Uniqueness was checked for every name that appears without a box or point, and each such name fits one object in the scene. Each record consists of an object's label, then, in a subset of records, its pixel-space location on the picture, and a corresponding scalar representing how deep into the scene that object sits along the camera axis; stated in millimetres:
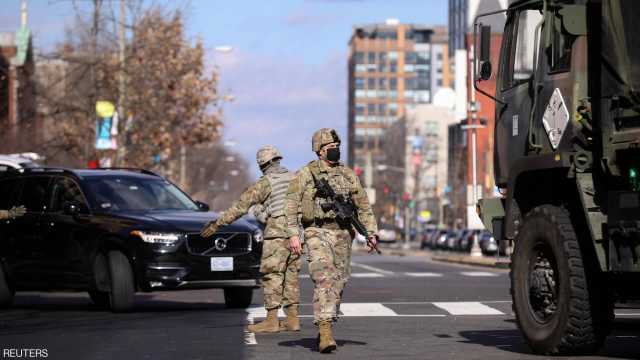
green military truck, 10961
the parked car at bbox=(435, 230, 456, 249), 86062
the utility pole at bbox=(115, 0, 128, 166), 44178
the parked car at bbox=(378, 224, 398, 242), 106275
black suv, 18188
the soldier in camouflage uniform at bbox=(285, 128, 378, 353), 12648
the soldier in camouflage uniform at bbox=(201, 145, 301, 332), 15453
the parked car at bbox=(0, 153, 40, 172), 24998
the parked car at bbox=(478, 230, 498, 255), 67250
